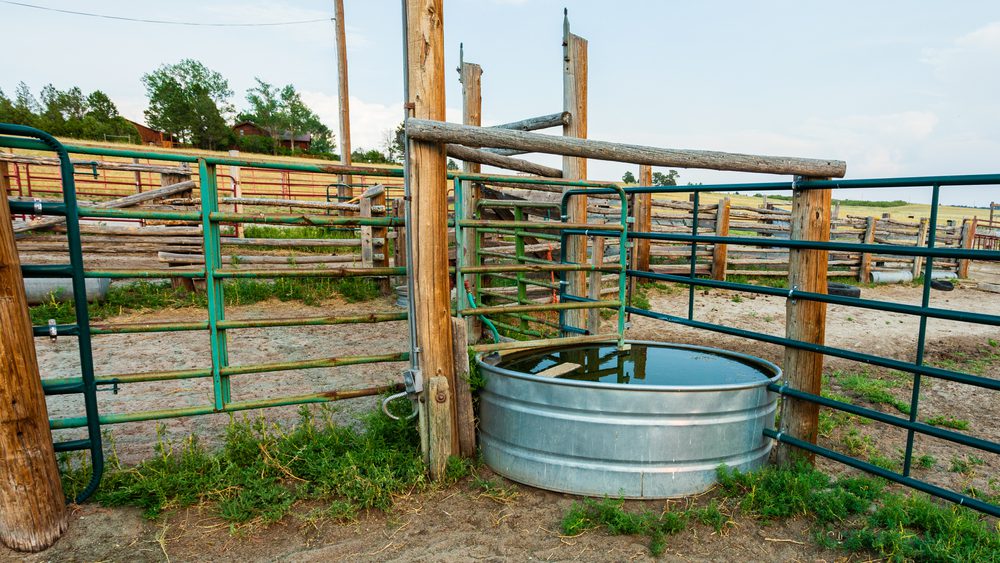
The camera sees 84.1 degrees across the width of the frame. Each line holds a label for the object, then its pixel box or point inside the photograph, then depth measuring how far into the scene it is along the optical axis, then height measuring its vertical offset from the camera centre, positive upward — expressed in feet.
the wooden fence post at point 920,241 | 47.33 -1.51
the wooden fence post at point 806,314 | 10.09 -1.63
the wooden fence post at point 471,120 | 20.08 +3.92
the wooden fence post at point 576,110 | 15.85 +3.34
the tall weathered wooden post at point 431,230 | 9.47 -0.06
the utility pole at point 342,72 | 47.93 +13.35
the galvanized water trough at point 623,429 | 9.30 -3.51
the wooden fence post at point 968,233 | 53.93 -0.80
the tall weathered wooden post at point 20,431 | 7.55 -2.83
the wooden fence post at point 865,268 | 43.80 -3.40
